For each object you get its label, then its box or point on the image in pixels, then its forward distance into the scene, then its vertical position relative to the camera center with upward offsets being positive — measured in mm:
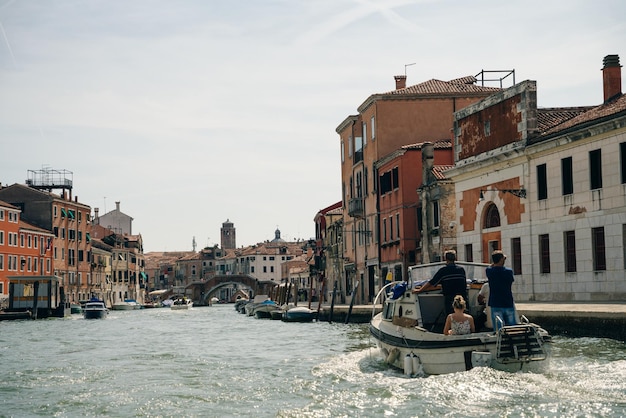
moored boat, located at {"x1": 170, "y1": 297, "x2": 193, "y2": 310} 91250 -680
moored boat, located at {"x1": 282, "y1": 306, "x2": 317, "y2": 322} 45562 -929
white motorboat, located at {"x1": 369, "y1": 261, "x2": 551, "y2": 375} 14039 -736
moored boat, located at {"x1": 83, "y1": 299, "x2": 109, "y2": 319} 63131 -817
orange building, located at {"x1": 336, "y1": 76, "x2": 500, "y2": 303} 46750 +8243
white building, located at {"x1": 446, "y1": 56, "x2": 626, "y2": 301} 26578 +3222
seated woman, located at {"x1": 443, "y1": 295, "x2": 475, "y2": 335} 14727 -441
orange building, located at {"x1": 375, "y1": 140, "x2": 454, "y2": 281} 41531 +4212
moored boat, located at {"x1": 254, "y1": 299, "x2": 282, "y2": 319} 55250 -789
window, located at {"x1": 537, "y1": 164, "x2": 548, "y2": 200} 29844 +3447
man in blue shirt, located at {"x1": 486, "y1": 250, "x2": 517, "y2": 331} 14945 -1
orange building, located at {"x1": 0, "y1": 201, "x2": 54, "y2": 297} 71625 +4196
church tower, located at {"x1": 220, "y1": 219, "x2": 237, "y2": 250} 183750 +11539
